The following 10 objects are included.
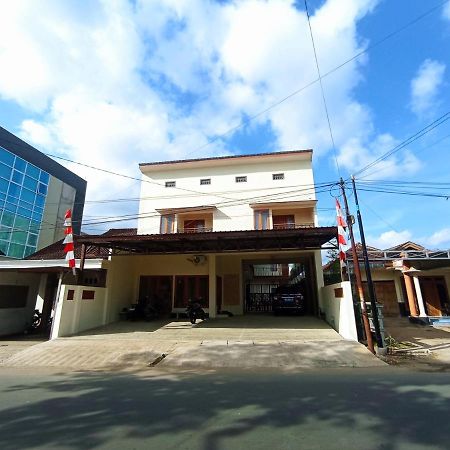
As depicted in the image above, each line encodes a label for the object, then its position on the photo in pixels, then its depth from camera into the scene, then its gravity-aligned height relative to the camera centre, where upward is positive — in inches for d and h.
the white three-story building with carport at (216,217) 681.0 +201.7
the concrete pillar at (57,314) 421.5 -7.4
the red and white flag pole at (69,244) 470.3 +95.2
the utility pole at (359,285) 343.9 +25.0
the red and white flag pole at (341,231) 408.2 +96.4
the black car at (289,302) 648.4 +10.0
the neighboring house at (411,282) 634.8 +52.5
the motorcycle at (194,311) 557.3 -6.1
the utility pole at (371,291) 344.5 +18.0
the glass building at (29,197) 972.7 +380.6
